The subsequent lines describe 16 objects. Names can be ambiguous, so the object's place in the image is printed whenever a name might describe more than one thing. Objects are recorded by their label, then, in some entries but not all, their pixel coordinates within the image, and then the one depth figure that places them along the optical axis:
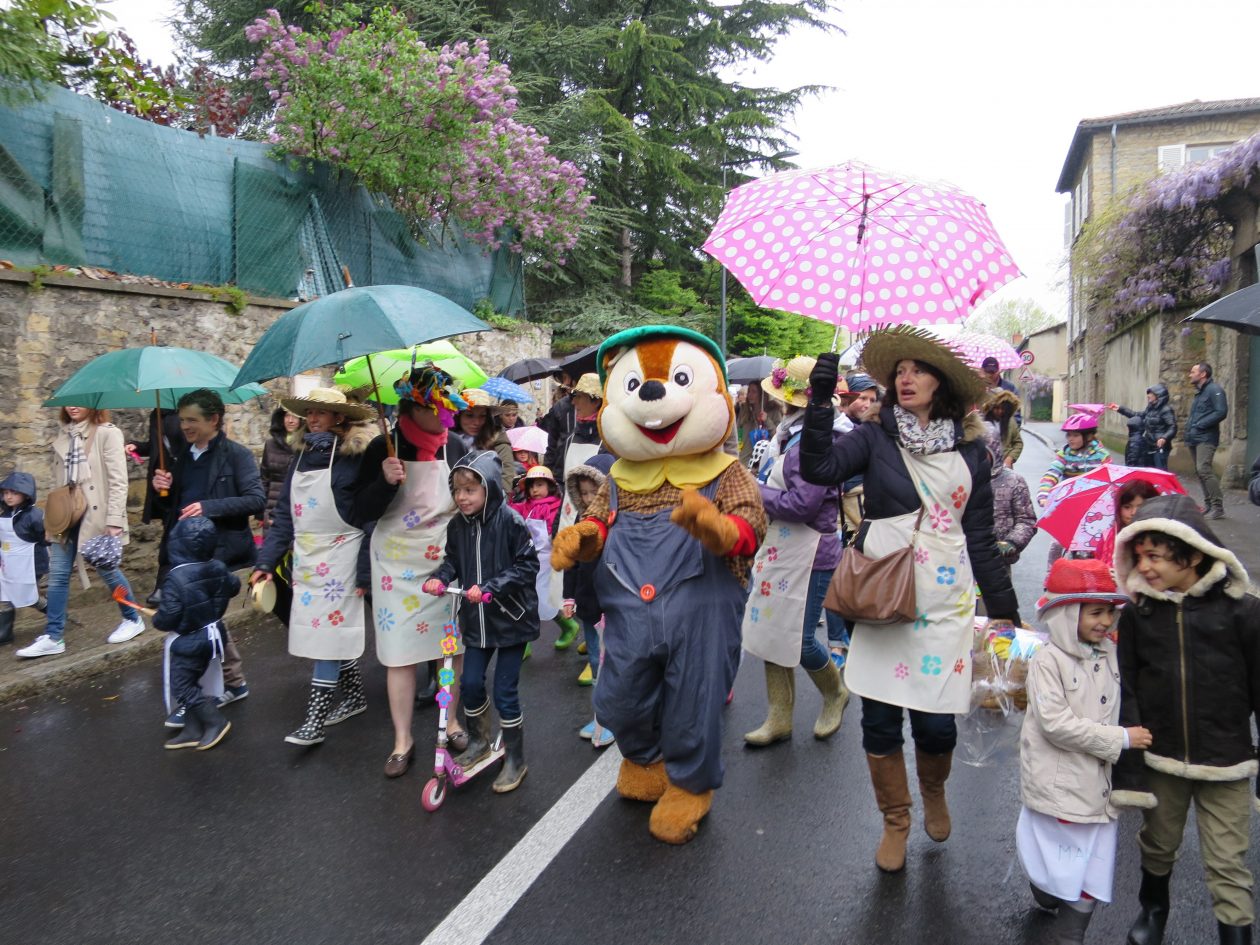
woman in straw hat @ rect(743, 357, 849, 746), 4.06
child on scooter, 3.82
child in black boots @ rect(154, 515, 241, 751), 4.35
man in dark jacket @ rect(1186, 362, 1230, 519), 10.16
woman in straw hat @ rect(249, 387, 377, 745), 4.25
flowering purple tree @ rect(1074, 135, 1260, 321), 13.98
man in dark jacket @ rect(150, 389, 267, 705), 4.85
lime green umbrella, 5.02
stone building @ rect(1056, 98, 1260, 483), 13.22
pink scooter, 3.62
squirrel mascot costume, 3.32
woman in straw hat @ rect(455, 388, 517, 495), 6.23
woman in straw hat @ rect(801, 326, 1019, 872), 3.02
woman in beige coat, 5.94
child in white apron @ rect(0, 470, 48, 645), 5.98
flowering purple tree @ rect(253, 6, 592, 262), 9.98
